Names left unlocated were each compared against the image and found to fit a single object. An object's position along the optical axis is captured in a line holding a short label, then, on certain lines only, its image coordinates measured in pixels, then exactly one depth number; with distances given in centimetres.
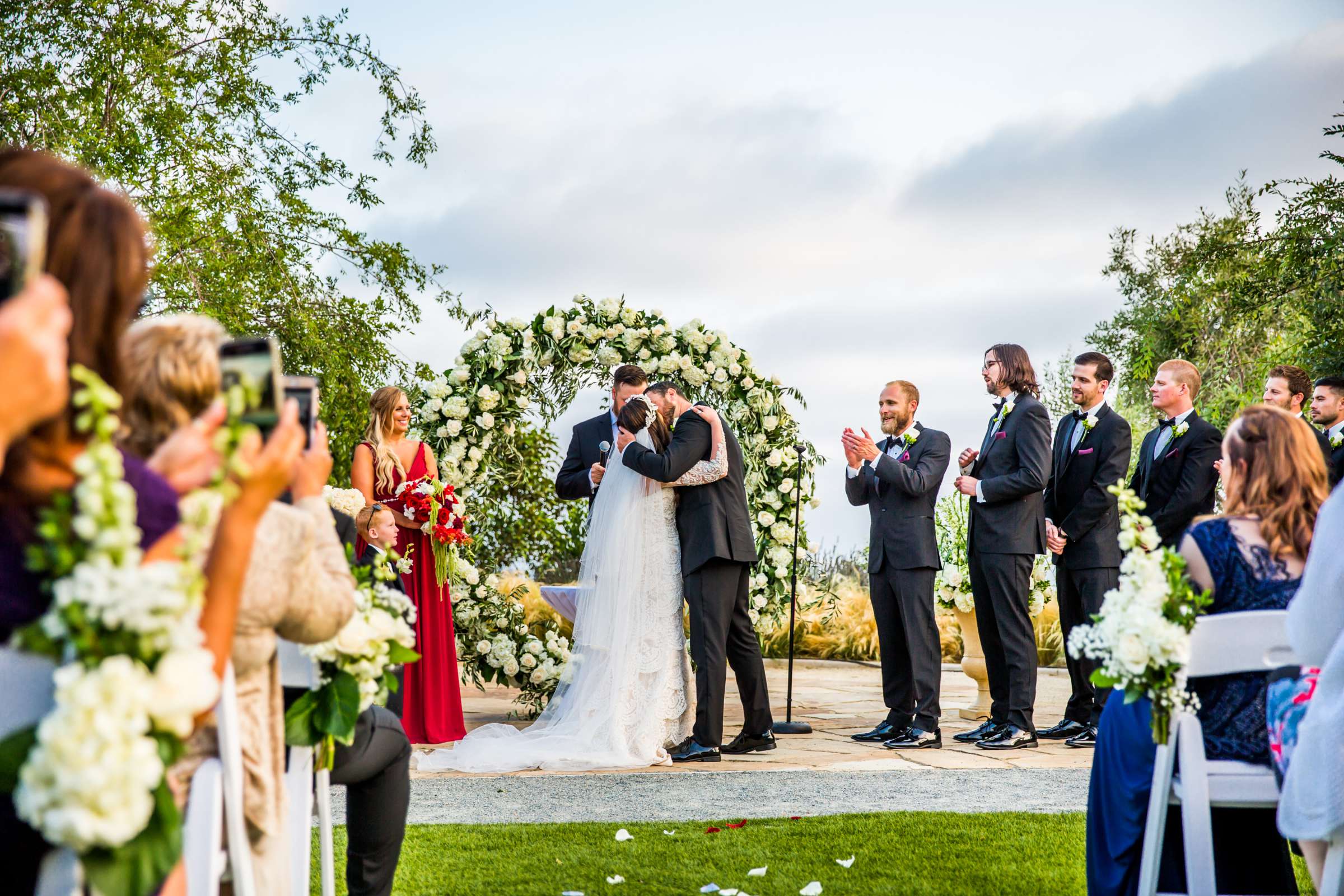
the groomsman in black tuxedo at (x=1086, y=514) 720
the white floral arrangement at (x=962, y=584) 860
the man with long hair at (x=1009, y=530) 706
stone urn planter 855
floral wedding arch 784
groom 660
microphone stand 785
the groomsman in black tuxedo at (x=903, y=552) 725
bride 670
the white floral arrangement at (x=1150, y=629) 307
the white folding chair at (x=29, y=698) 184
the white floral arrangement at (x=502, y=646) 777
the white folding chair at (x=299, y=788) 285
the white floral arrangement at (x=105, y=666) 162
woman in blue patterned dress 329
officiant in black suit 761
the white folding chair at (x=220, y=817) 217
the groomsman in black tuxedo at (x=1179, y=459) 684
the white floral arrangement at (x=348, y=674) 292
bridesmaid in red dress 689
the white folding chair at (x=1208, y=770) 307
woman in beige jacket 231
